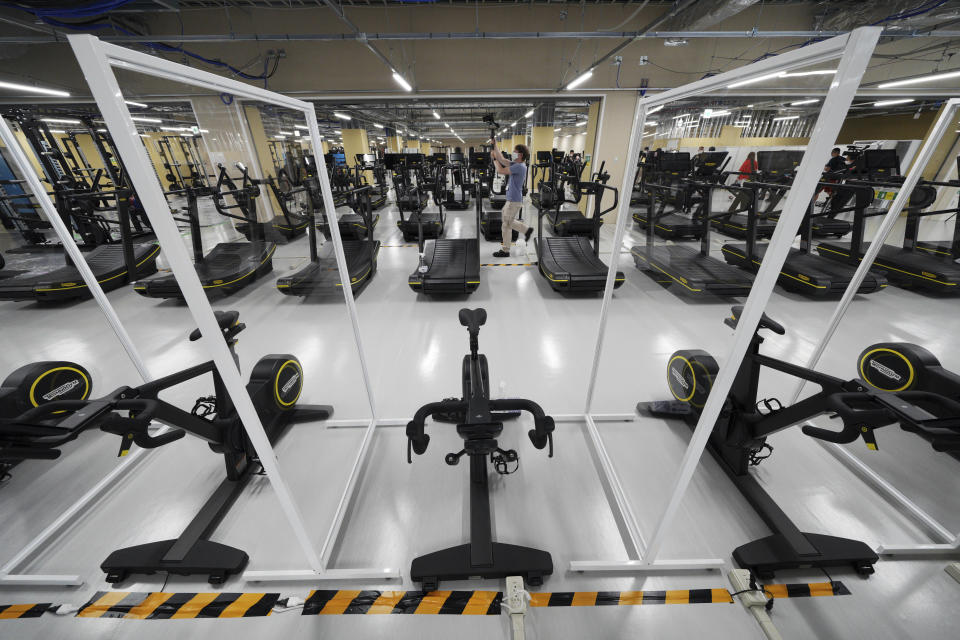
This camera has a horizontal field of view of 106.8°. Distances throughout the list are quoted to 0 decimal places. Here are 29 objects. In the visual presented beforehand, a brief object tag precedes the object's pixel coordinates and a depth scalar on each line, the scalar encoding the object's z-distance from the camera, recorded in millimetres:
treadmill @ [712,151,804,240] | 6227
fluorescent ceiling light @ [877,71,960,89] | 6200
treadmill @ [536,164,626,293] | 4879
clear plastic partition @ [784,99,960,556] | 1702
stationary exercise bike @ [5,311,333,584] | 1507
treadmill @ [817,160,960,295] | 4797
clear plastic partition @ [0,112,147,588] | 1792
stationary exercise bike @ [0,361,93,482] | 1574
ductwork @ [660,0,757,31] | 5469
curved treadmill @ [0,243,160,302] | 4727
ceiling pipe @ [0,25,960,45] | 5486
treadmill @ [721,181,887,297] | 4680
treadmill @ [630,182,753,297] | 4738
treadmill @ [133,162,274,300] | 4793
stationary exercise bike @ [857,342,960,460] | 2371
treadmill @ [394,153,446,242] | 7027
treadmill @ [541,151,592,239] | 7262
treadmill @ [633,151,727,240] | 7469
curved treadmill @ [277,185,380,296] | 5004
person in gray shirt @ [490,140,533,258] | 5871
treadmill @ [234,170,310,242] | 7938
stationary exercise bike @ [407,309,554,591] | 1588
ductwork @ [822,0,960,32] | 5375
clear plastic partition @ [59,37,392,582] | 1087
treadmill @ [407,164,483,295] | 4898
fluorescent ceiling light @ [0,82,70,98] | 6953
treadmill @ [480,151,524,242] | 8094
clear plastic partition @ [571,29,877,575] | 1036
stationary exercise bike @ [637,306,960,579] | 1434
